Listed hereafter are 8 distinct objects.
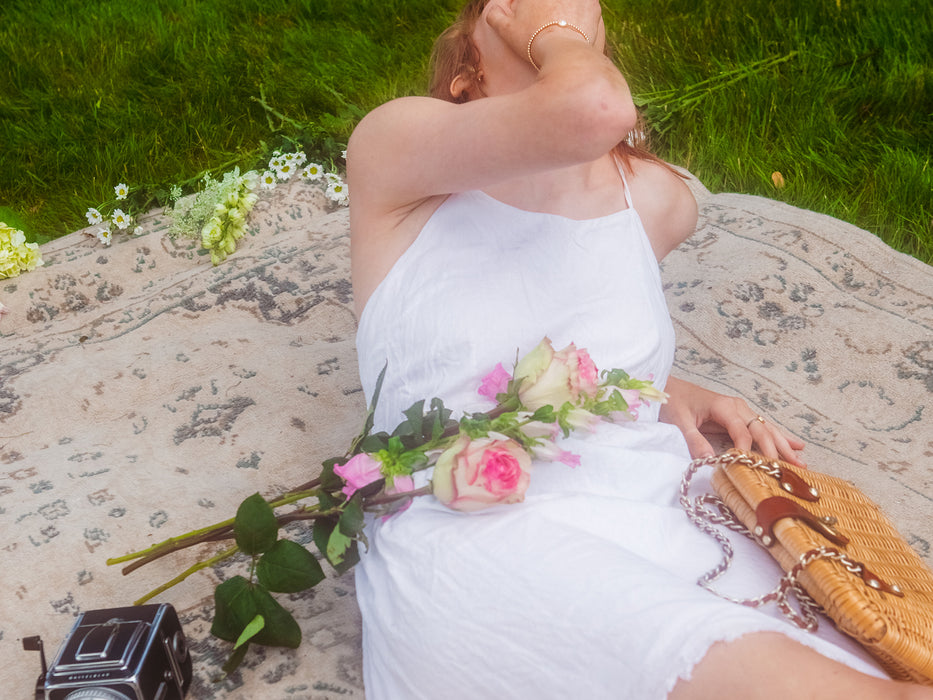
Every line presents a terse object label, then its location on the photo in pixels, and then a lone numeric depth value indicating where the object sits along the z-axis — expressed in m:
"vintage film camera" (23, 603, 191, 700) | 1.38
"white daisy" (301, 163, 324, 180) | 3.32
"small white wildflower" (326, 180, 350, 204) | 3.28
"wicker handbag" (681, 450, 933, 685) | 1.26
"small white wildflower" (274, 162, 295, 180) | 3.31
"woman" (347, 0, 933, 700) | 1.25
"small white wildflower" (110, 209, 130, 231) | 3.08
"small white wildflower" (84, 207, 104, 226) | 3.09
